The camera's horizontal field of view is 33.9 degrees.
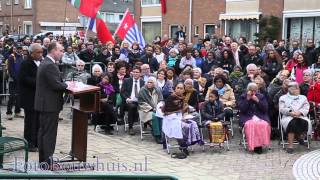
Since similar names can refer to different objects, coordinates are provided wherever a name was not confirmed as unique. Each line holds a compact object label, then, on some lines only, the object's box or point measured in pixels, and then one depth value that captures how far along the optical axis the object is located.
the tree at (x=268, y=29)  27.59
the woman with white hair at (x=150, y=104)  10.76
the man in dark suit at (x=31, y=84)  9.25
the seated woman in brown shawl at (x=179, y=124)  9.78
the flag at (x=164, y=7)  34.16
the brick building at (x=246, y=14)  28.52
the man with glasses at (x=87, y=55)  16.83
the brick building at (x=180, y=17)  32.03
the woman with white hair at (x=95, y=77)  12.17
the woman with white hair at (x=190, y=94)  11.24
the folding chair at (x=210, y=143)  10.27
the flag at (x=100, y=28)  16.22
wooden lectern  7.98
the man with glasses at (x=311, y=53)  16.84
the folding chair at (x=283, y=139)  10.46
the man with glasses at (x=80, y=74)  12.55
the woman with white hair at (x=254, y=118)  10.05
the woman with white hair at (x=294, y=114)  10.23
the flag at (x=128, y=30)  17.89
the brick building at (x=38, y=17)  55.25
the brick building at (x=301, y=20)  26.67
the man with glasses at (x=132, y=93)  11.55
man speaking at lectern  7.72
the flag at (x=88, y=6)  15.44
